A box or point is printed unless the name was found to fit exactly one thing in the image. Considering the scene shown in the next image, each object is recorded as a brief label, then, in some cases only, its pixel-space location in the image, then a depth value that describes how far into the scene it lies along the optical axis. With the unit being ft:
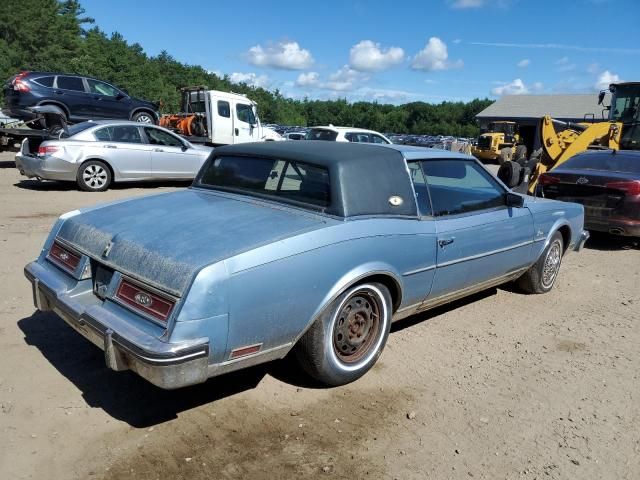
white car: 45.93
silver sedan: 33.96
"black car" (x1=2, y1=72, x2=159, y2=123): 46.50
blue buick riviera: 9.05
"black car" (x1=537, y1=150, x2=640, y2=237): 24.75
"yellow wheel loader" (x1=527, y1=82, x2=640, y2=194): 41.83
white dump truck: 54.54
